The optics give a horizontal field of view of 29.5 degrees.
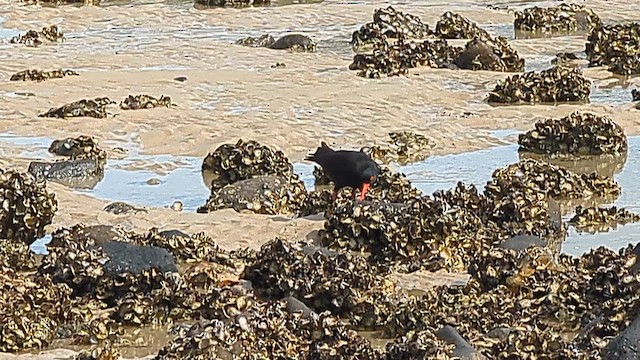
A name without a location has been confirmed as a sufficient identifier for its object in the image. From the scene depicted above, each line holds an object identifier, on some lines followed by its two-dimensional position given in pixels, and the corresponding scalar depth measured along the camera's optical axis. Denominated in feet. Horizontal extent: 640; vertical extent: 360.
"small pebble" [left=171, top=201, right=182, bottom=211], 33.04
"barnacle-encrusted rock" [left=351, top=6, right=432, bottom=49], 66.23
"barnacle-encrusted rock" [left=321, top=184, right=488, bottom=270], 27.22
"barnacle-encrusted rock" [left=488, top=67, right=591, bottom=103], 47.91
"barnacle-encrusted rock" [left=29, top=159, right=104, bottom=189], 36.73
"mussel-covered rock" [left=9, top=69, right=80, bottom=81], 52.80
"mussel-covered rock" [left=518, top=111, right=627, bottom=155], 39.50
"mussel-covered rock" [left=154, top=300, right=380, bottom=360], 19.04
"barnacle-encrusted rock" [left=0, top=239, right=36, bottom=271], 26.66
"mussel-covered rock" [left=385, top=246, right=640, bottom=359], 19.83
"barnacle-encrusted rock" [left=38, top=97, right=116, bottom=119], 45.16
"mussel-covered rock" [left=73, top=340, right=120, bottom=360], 19.93
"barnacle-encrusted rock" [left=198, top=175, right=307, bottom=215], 31.94
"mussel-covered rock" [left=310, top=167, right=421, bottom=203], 31.40
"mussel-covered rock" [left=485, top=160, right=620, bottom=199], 31.58
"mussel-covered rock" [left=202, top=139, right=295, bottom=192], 36.14
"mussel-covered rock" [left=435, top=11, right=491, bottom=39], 67.21
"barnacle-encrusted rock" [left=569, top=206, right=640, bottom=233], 30.22
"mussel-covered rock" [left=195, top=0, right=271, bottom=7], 82.89
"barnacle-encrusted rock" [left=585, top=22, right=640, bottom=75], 54.75
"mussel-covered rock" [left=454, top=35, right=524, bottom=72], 55.98
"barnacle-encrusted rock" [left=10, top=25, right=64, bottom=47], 66.08
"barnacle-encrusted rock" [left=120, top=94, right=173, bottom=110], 46.52
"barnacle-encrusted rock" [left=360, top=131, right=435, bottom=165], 39.50
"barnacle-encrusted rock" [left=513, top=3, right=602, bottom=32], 70.08
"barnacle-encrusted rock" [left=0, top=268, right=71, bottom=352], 21.50
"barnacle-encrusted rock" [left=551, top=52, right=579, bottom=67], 57.72
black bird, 30.25
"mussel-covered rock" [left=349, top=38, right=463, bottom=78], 54.29
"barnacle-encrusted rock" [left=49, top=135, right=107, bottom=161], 39.17
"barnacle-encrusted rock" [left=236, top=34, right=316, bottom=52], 63.82
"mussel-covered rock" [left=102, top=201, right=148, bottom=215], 32.04
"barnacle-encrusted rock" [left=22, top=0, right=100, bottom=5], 84.89
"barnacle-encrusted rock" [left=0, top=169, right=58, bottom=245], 28.73
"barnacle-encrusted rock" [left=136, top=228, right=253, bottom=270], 26.91
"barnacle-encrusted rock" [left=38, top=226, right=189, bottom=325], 23.32
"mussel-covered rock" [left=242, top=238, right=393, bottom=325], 23.25
